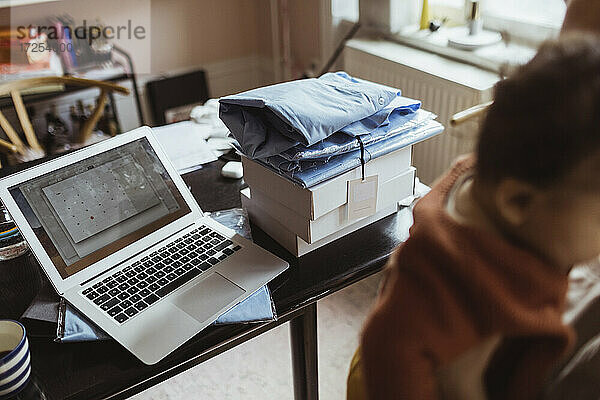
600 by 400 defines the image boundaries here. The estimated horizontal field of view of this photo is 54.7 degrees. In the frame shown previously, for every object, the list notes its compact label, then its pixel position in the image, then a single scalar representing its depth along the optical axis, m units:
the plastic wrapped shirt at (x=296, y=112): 1.03
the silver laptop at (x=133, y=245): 0.98
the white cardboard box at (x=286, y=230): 1.12
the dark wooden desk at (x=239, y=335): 0.88
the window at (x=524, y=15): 2.12
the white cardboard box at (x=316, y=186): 1.05
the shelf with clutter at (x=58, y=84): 2.52
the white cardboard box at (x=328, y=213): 1.08
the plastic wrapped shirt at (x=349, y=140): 1.04
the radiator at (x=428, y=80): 2.06
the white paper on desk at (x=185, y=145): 1.48
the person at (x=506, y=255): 0.48
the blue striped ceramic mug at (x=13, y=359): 0.82
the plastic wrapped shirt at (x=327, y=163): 1.04
